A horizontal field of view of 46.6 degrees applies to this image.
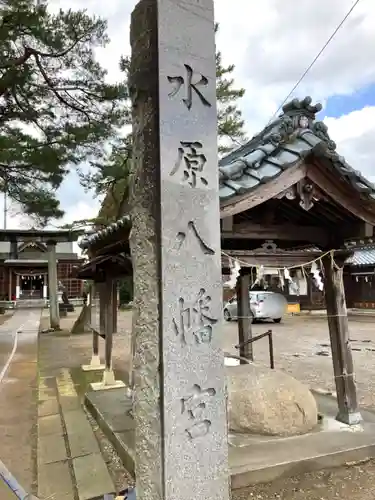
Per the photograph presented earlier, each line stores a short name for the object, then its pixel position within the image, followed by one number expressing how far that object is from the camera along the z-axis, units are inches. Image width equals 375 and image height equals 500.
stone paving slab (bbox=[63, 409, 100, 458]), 195.7
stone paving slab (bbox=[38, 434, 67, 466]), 189.8
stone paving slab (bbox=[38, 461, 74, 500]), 155.8
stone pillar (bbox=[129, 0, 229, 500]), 101.7
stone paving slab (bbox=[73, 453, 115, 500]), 152.8
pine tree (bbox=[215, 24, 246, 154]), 592.0
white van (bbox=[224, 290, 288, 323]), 794.8
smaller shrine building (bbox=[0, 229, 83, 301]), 1403.8
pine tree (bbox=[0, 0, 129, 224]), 383.9
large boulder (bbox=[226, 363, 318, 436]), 186.4
